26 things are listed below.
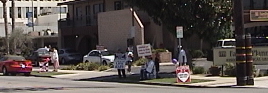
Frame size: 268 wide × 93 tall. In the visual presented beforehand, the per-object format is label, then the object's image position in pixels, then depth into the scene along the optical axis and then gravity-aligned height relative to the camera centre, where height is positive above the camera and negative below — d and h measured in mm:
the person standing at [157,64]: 29562 -878
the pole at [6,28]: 53353 +1849
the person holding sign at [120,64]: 30938 -900
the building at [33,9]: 92062 +6423
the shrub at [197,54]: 46031 -627
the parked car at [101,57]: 44625 -751
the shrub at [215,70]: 29969 -1259
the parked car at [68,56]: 54625 -805
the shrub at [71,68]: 42969 -1494
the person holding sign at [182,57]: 30062 -555
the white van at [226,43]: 40969 +203
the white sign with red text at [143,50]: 31297 -172
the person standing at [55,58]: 38750 -678
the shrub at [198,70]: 31406 -1293
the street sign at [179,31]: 27969 +715
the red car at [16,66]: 38344 -1162
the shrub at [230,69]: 29044 -1171
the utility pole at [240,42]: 24141 +129
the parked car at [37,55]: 51772 -624
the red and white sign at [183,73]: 26484 -1221
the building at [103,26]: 49062 +1894
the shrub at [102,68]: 39500 -1409
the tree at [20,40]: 59034 +863
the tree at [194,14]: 28734 +1606
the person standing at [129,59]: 32844 -676
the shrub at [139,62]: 42469 -1109
